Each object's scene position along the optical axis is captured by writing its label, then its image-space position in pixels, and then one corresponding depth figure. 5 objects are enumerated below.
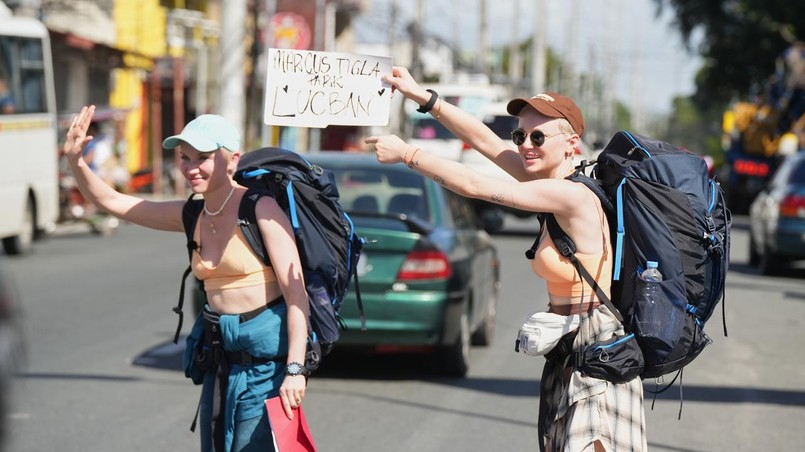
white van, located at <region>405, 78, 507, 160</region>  29.52
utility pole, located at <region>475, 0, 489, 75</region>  56.66
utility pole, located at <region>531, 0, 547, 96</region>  57.78
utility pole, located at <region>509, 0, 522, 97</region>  65.81
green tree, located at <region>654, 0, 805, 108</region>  46.53
